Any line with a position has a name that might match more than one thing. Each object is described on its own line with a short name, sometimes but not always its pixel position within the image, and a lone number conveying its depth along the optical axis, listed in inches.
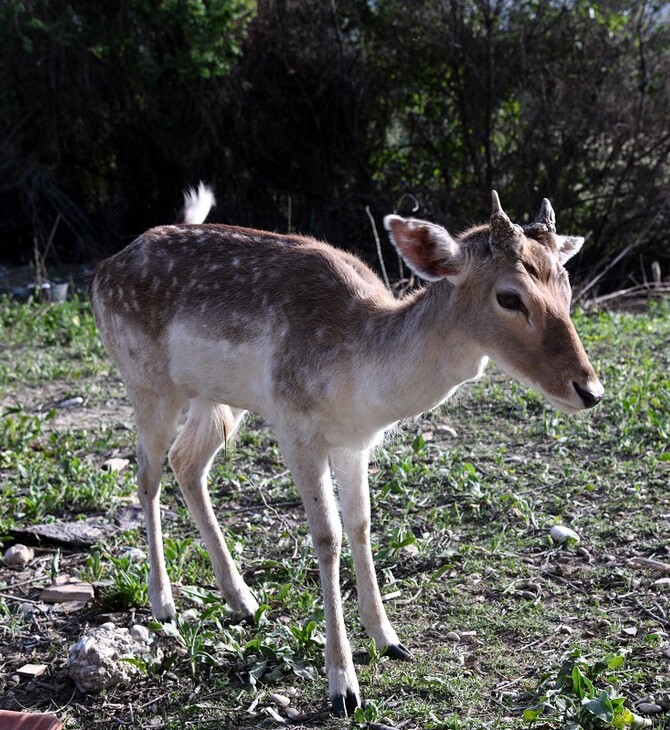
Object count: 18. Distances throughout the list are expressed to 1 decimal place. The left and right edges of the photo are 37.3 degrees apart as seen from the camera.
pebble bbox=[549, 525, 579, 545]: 192.4
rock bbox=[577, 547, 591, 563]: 187.9
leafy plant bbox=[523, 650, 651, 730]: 132.1
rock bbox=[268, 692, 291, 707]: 148.5
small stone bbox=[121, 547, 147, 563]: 196.4
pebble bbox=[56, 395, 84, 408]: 300.5
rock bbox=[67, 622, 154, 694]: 151.9
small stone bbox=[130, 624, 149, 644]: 165.9
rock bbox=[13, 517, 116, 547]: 204.7
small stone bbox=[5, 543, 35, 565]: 197.6
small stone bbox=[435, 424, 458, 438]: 259.5
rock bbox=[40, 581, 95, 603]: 181.8
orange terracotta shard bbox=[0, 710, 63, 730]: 123.8
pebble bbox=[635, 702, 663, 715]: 138.9
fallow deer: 145.3
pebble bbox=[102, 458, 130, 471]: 247.5
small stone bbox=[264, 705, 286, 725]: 143.8
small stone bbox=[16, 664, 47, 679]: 158.9
